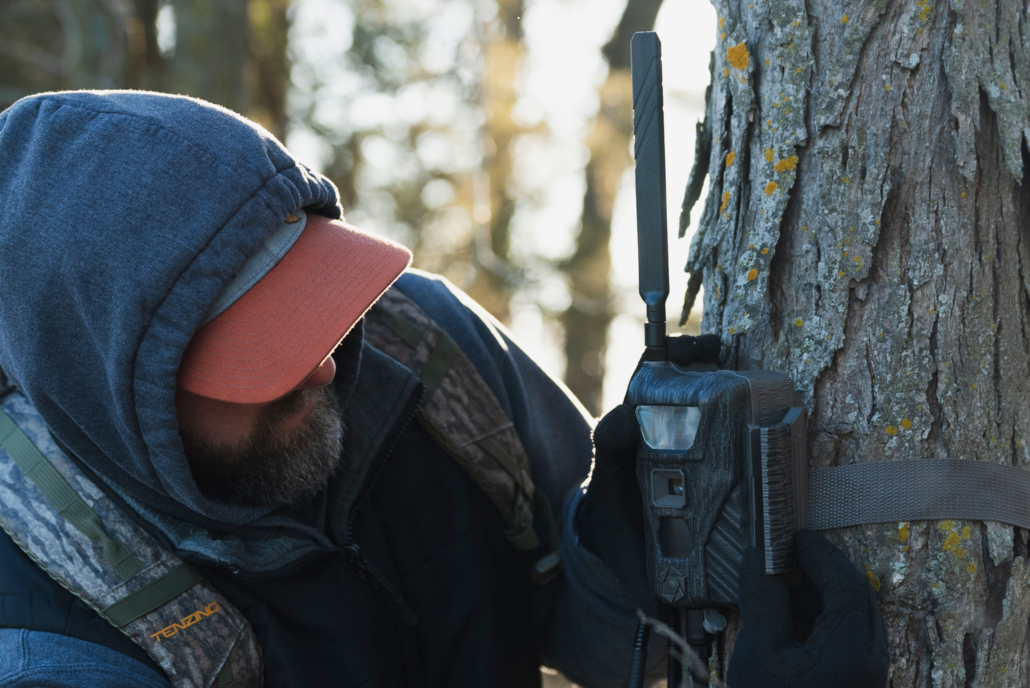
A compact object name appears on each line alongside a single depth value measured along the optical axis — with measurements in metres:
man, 1.83
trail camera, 1.74
